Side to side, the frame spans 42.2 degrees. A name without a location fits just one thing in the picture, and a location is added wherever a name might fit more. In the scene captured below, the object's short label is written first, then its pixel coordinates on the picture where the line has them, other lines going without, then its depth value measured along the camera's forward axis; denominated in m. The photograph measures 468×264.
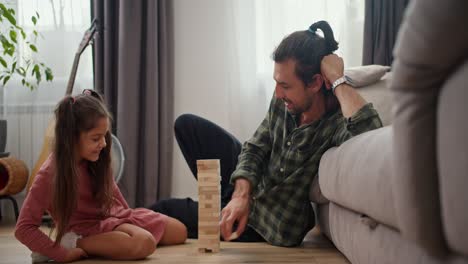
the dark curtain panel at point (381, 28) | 3.11
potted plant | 3.12
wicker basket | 2.93
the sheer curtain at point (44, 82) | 3.32
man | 1.86
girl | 1.72
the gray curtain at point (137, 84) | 3.20
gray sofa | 0.61
